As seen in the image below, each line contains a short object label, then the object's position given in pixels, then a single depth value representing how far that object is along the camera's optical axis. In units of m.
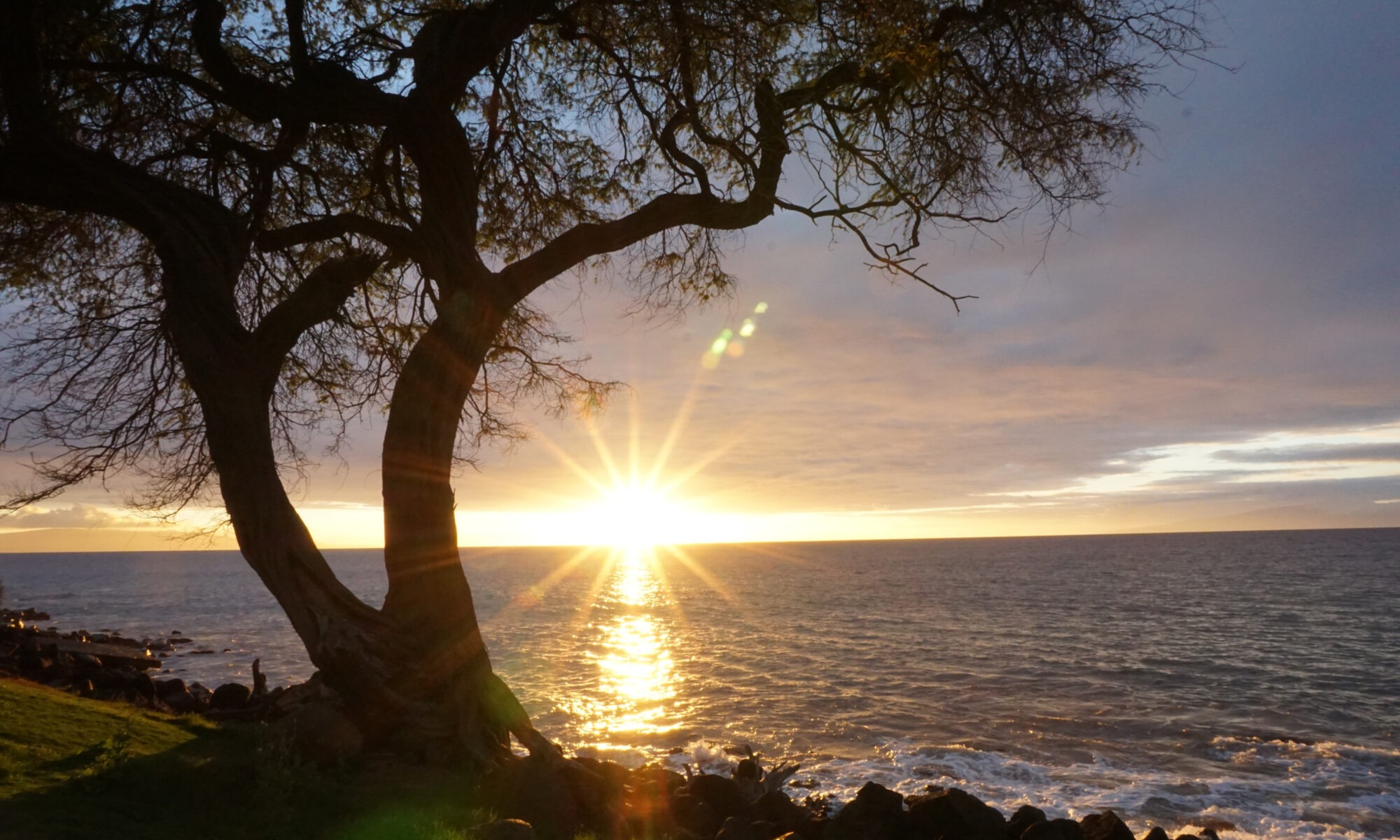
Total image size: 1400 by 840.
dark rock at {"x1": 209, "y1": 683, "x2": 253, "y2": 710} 11.34
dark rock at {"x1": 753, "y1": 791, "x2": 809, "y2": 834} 12.38
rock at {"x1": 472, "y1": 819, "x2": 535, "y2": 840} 7.06
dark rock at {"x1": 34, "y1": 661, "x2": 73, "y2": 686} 12.13
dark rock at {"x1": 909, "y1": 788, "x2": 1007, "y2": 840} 11.72
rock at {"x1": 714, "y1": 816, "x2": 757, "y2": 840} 11.27
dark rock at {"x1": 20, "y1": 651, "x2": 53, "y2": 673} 12.60
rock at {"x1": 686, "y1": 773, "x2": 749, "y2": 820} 12.76
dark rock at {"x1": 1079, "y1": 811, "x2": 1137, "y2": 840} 11.74
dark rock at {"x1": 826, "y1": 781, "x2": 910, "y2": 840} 12.02
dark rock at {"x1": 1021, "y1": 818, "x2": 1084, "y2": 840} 11.41
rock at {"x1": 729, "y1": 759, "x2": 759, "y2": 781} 14.48
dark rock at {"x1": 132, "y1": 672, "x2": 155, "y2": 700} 11.41
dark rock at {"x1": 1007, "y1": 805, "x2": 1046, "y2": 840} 11.98
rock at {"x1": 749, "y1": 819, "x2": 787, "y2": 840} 11.59
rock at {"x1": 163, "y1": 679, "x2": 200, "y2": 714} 11.00
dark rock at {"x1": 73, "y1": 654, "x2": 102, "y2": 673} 13.05
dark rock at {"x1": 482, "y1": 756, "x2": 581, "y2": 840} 8.39
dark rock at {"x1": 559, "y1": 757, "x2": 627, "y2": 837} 9.65
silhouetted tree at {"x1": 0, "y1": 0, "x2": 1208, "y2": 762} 8.16
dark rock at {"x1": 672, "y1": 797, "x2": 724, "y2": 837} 11.85
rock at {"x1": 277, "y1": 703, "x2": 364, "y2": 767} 8.07
